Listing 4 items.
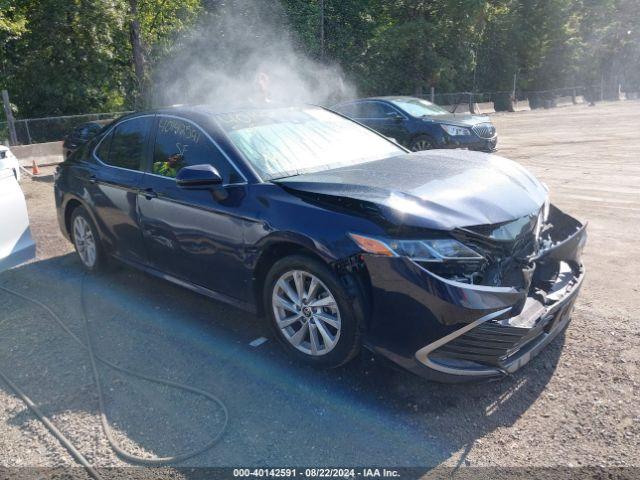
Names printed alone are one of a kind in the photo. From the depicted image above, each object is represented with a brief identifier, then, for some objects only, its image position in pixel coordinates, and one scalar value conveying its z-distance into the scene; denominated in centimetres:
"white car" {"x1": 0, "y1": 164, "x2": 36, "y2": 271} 434
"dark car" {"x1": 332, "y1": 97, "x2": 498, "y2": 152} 1140
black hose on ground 276
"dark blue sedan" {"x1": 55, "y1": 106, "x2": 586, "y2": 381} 289
